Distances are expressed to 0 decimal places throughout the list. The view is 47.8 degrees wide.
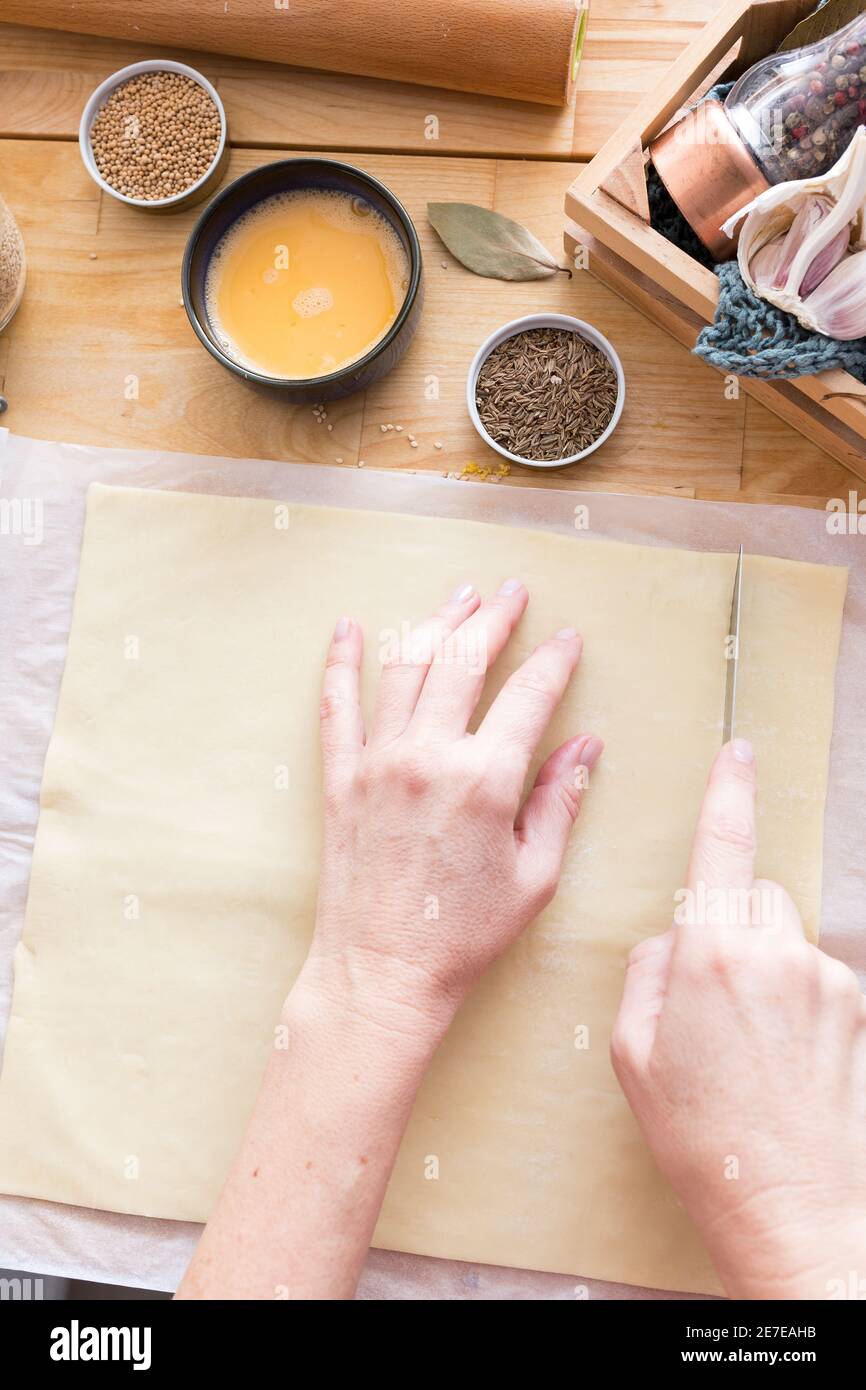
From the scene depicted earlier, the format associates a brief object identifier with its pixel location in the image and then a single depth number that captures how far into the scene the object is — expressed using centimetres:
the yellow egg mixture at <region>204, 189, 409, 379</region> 106
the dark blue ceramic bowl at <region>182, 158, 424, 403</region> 101
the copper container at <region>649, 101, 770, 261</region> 87
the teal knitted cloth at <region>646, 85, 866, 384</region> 87
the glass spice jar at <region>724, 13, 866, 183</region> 83
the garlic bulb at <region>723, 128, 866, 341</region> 81
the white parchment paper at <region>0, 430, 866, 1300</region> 104
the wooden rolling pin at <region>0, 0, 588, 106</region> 103
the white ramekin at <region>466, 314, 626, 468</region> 105
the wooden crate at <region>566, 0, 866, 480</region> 91
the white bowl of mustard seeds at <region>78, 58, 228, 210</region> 108
